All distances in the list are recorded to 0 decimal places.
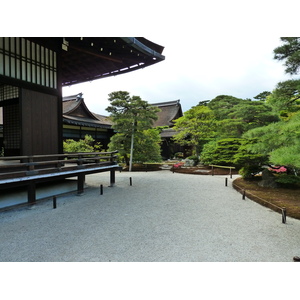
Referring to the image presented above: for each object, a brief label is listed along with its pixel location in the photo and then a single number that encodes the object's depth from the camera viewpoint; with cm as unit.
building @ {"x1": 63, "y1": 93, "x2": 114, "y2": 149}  1756
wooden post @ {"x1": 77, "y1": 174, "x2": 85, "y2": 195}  781
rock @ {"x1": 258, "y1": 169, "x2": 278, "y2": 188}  853
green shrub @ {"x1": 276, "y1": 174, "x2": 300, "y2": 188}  813
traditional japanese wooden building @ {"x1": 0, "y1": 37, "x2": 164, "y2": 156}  649
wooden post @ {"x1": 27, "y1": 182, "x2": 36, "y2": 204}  609
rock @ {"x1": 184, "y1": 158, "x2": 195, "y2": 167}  1661
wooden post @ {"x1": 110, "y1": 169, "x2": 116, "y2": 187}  946
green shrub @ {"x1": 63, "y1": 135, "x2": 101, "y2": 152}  1390
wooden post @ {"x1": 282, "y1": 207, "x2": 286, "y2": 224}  495
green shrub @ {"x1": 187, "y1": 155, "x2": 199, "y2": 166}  1706
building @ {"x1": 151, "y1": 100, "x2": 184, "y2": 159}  2284
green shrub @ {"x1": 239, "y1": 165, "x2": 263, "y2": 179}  992
